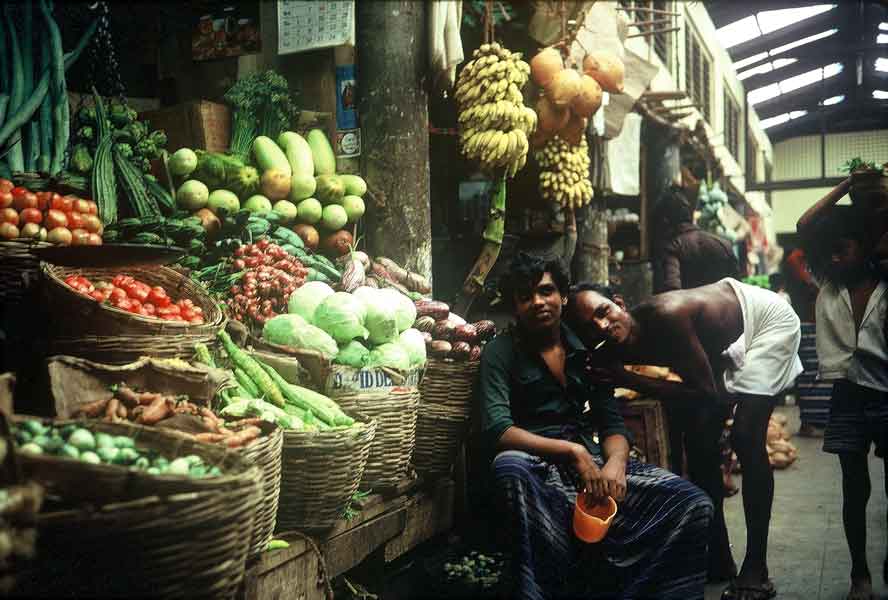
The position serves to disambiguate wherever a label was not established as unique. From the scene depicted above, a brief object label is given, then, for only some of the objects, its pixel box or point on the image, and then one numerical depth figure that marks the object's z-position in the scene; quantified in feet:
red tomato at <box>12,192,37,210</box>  10.58
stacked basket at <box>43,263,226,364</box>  8.91
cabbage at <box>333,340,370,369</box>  12.24
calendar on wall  16.35
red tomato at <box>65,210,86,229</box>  11.15
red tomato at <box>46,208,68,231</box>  10.76
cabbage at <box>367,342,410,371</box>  12.53
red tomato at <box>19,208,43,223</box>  10.52
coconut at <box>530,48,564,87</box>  19.76
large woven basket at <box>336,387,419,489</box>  11.32
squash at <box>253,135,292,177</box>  15.88
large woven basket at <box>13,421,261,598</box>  5.83
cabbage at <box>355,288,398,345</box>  13.04
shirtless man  12.89
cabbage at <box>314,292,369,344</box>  12.35
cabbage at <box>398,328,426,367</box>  13.32
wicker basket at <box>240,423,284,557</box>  8.06
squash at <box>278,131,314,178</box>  16.24
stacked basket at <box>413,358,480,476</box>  13.57
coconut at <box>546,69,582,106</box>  19.43
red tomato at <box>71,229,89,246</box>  11.10
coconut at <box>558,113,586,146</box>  20.59
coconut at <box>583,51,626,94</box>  21.17
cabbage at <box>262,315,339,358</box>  11.83
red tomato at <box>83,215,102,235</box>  11.37
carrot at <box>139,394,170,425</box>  7.79
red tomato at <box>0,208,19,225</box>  10.27
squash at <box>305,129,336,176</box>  16.83
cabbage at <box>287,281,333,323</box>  12.80
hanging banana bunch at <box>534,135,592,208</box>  20.71
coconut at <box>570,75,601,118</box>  19.75
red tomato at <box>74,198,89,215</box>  11.35
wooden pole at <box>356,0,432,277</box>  16.44
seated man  10.80
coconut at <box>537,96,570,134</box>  20.01
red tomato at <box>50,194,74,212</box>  10.95
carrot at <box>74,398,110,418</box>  7.85
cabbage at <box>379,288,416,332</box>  13.78
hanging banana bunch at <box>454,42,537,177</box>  18.15
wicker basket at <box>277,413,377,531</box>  9.46
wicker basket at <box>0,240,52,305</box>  9.66
